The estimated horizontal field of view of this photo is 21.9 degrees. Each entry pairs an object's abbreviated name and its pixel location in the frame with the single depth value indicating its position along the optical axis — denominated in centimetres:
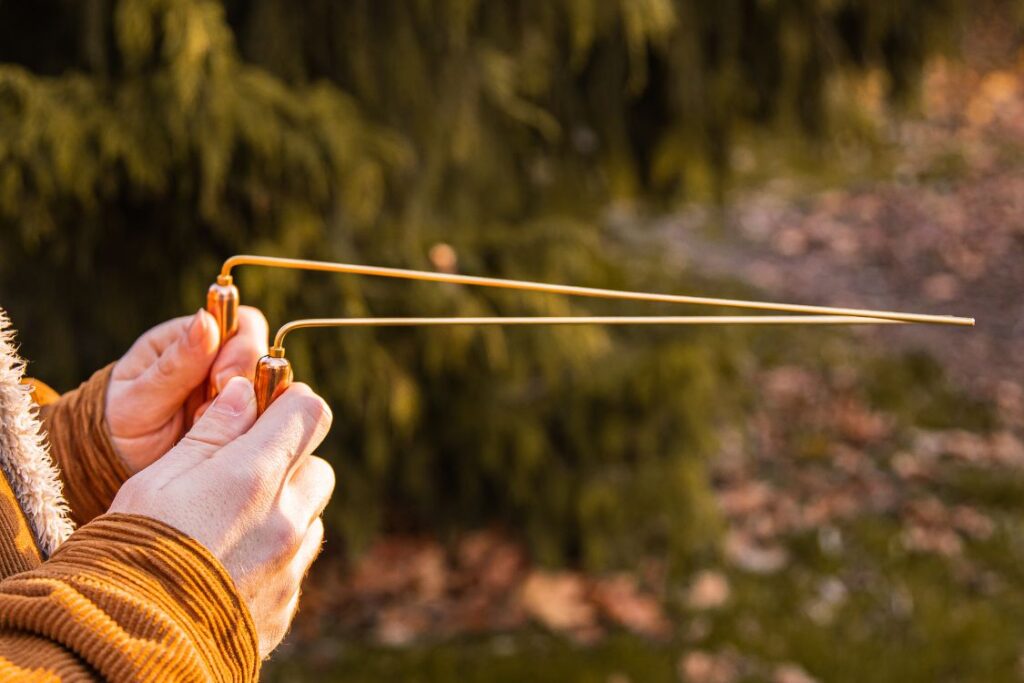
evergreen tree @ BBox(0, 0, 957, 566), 167
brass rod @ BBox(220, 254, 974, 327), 126
